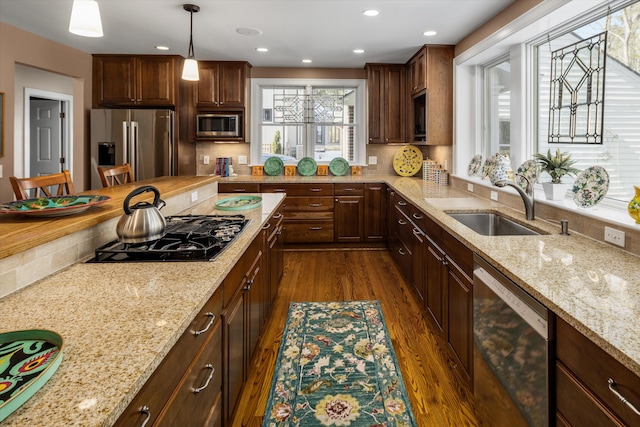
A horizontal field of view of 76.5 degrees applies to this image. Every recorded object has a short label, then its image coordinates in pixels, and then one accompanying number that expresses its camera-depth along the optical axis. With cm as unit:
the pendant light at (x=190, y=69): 316
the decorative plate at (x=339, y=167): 582
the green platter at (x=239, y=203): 293
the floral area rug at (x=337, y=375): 198
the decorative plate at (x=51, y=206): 167
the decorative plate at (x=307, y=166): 582
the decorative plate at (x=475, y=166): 320
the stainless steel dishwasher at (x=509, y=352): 132
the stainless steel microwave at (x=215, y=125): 538
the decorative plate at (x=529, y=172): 254
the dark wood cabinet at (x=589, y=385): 95
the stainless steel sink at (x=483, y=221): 285
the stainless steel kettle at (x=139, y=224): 168
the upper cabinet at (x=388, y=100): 543
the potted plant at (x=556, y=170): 254
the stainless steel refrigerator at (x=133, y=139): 490
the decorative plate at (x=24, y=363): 69
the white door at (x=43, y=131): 588
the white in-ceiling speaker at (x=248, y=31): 394
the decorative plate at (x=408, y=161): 576
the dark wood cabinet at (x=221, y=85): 534
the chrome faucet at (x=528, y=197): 250
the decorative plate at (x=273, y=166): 581
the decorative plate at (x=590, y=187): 197
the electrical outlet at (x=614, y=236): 182
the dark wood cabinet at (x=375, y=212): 524
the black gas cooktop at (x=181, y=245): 163
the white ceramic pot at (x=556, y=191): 254
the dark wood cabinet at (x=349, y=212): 523
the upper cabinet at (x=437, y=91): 441
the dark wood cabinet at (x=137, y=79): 502
